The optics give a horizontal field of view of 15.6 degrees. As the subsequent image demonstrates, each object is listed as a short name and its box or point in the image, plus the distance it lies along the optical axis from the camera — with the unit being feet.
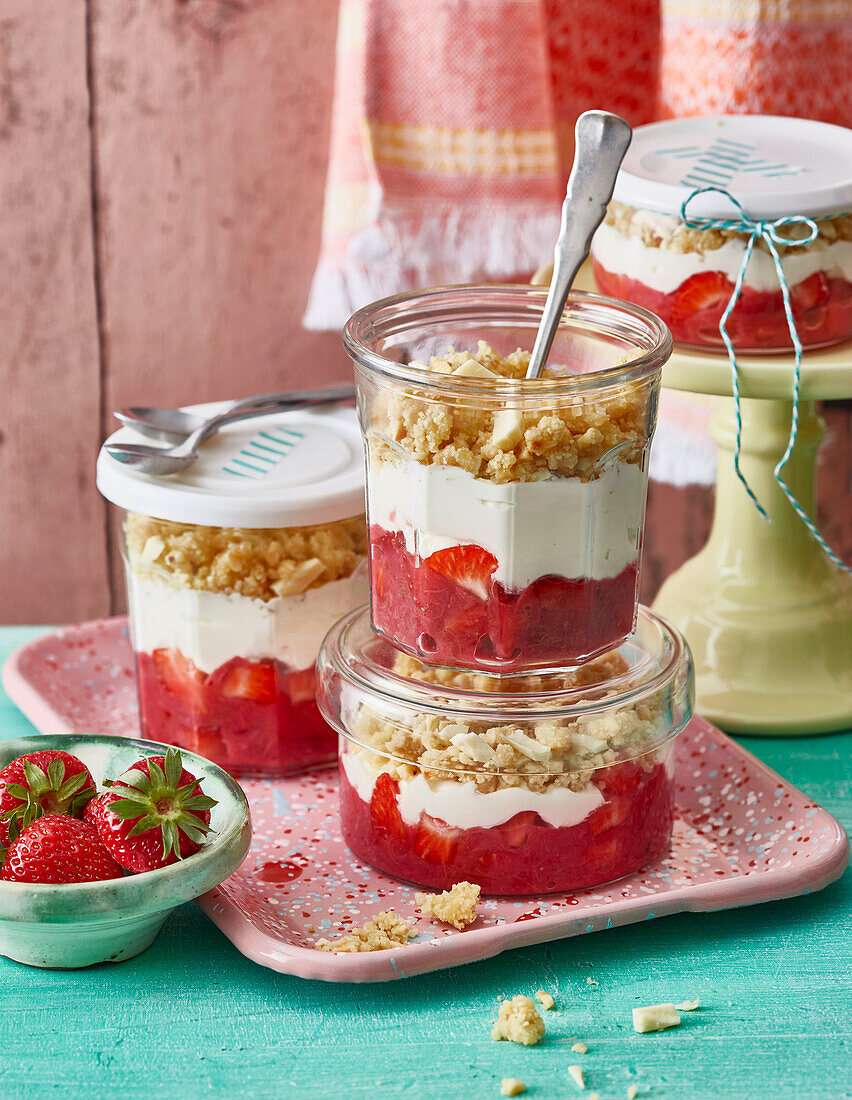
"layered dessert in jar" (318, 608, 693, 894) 2.83
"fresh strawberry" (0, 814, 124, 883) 2.72
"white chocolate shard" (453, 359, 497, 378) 2.80
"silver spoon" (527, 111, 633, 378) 2.79
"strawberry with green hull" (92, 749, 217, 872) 2.74
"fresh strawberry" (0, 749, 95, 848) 2.79
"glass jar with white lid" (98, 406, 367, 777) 3.03
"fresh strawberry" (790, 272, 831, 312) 2.99
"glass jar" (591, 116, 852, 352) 2.97
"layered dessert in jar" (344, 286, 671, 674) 2.75
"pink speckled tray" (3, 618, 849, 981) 2.76
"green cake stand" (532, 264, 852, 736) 3.20
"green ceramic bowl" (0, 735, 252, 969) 2.69
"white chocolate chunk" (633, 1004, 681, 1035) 2.70
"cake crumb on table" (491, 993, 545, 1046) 2.68
